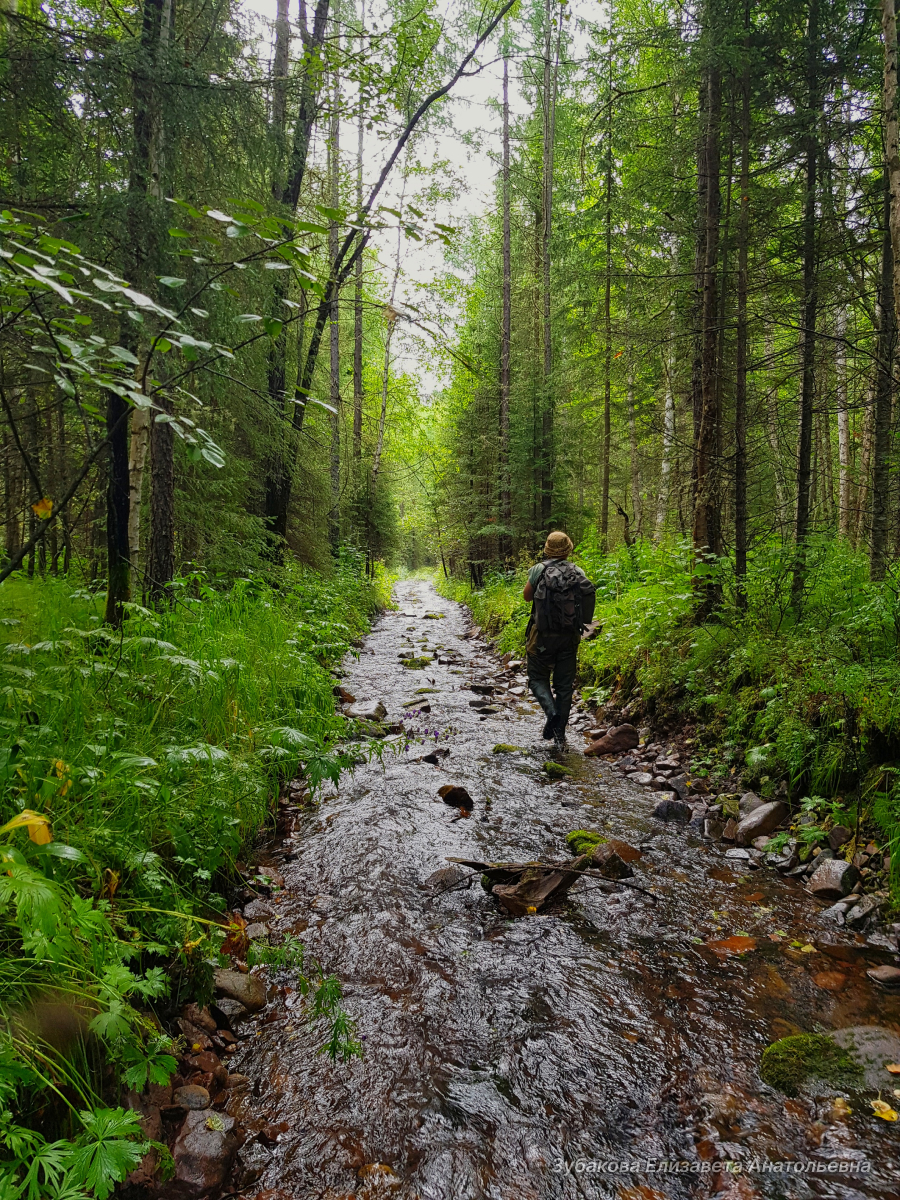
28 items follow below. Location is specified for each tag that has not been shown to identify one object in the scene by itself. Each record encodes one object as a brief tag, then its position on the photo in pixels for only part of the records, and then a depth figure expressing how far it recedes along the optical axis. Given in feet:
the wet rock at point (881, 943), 10.84
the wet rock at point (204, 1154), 6.48
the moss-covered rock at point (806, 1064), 8.05
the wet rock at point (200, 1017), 8.61
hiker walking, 23.84
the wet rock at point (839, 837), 13.53
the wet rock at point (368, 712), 24.06
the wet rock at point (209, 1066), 7.97
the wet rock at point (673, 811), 16.69
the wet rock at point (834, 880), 12.42
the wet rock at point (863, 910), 11.52
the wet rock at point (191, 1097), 7.38
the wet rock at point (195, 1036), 8.27
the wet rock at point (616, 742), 22.40
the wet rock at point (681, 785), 18.19
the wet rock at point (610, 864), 13.35
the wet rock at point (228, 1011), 8.94
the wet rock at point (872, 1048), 8.04
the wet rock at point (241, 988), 9.37
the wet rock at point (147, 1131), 6.31
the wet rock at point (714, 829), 15.62
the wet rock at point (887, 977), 9.93
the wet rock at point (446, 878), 12.96
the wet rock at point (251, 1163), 6.79
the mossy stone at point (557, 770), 20.03
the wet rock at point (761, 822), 14.96
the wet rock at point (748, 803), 16.06
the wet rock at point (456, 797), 17.24
